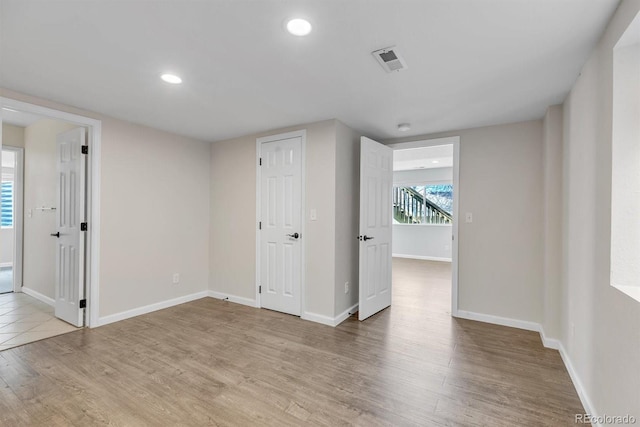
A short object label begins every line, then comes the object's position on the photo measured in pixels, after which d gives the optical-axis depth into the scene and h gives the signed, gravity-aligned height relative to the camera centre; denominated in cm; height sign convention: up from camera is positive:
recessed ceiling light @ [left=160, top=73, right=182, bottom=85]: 223 +103
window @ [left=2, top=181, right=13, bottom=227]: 614 +14
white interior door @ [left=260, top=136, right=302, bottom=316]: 355 -15
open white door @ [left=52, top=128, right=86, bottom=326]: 314 -19
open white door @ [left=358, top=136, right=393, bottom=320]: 343 -16
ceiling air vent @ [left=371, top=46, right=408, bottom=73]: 186 +103
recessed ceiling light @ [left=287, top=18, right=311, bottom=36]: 158 +103
